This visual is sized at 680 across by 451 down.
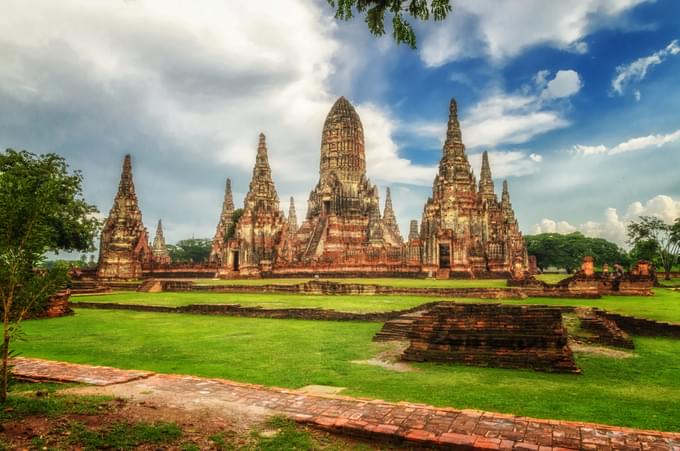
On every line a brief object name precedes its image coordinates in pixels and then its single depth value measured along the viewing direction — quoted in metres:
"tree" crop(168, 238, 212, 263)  86.66
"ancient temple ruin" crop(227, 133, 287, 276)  44.91
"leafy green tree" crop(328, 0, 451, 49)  6.63
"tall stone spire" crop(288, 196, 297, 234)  66.54
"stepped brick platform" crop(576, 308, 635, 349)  10.46
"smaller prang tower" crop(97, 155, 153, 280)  40.72
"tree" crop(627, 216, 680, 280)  49.94
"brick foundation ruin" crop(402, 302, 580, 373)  8.41
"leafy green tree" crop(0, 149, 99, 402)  6.32
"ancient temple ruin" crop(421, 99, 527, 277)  37.78
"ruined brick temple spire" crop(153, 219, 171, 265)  61.16
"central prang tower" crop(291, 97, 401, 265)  50.62
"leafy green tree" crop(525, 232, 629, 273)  70.88
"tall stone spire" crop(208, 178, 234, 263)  58.02
